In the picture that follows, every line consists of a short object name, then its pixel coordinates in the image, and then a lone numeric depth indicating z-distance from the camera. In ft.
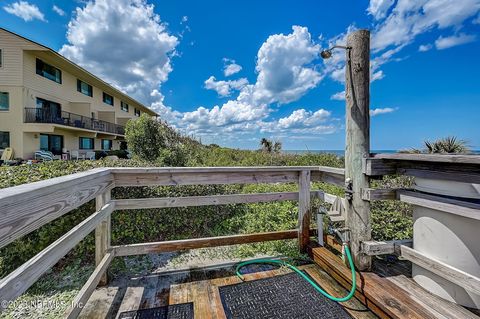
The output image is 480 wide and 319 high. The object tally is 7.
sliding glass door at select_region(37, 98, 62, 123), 41.60
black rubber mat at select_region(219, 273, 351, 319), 5.45
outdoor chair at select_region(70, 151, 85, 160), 50.09
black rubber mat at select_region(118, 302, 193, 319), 5.38
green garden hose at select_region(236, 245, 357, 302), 5.82
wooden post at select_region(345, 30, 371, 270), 6.32
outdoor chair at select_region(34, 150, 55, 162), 41.65
